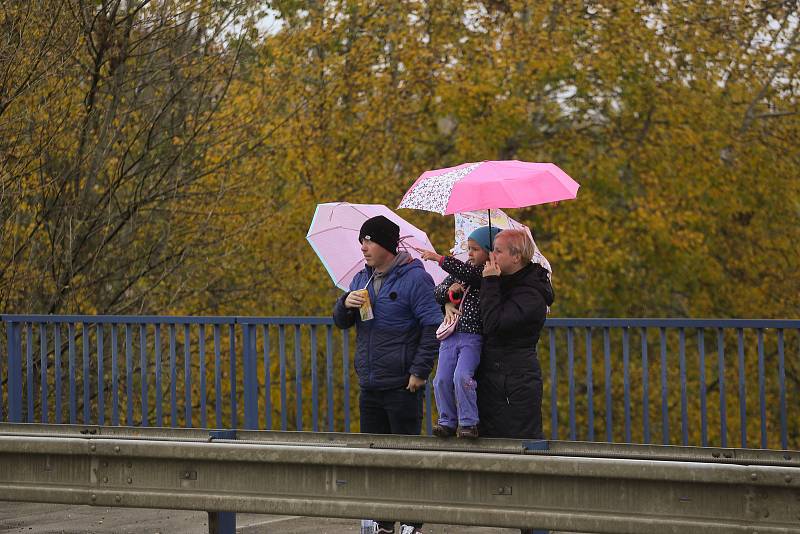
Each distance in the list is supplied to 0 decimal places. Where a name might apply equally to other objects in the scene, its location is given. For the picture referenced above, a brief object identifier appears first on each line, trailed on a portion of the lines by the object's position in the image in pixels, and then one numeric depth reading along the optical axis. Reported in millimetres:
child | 11937
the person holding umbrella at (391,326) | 12906
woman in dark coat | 11758
